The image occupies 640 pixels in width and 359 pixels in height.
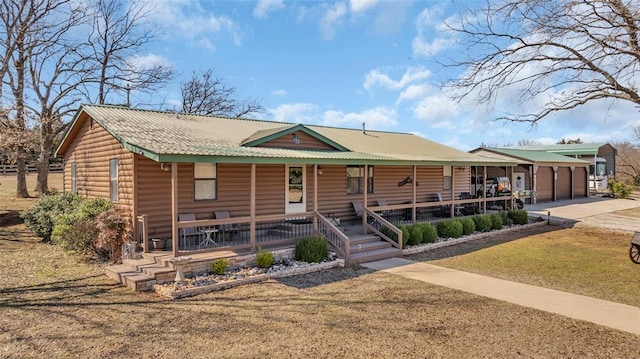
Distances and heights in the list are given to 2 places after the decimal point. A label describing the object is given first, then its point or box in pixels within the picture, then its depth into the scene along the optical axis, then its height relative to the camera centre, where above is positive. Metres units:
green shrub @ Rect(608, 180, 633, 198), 29.33 -1.08
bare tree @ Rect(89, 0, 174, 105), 27.36 +9.35
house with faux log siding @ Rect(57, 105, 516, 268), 10.20 -0.03
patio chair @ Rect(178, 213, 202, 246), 10.20 -1.42
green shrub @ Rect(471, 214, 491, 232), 15.62 -1.86
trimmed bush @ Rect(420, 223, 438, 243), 13.14 -1.92
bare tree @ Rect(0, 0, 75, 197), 19.92 +6.85
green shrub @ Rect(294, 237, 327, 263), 10.08 -1.90
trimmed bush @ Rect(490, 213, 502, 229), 16.31 -1.88
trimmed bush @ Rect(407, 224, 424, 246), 12.60 -1.88
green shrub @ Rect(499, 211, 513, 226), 17.36 -1.90
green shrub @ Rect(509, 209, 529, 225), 17.64 -1.80
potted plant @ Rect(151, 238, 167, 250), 9.85 -1.68
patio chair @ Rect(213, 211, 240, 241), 11.26 -1.44
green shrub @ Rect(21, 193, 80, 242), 13.27 -1.20
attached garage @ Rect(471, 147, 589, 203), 25.12 +0.26
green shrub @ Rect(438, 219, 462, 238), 14.05 -1.89
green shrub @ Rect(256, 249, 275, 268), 9.41 -1.97
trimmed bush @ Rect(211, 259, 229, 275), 8.75 -2.00
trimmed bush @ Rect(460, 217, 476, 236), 14.92 -1.89
